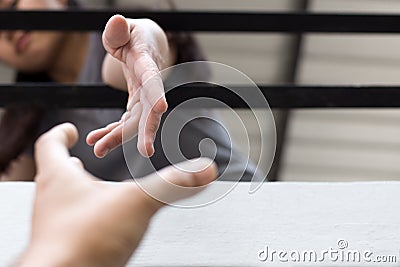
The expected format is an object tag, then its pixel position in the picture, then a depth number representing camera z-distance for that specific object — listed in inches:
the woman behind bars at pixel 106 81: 44.0
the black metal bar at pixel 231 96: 54.2
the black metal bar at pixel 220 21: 56.4
